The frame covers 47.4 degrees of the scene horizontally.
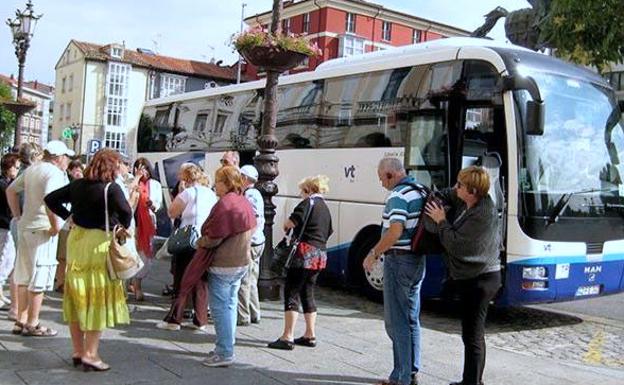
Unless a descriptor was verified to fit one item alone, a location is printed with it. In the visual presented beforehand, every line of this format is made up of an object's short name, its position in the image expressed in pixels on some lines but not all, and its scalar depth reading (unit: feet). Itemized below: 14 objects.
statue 48.06
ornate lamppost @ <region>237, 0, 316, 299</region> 29.60
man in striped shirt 17.69
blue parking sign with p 96.19
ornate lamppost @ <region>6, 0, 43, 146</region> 57.98
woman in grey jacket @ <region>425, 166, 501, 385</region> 17.19
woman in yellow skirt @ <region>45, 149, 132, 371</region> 17.93
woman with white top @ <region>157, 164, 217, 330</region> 23.73
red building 189.98
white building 239.09
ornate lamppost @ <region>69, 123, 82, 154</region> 226.69
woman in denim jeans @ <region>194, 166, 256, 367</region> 19.19
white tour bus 27.55
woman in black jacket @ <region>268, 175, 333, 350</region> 21.80
